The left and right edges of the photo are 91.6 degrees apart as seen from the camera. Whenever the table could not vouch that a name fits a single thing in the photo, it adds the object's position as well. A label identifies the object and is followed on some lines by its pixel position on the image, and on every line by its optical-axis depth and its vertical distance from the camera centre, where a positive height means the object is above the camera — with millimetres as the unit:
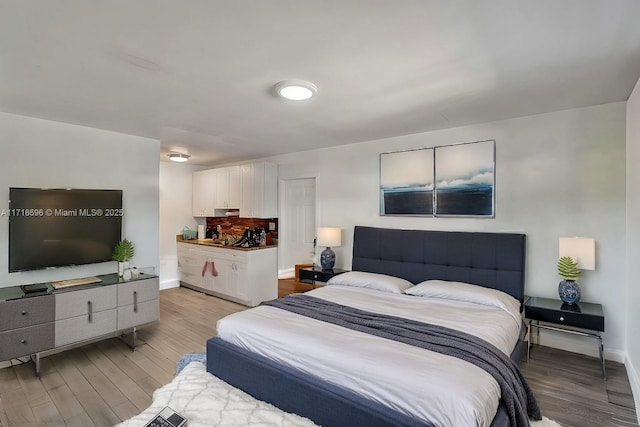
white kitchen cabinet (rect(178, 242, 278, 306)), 4785 -945
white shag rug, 1714 -1142
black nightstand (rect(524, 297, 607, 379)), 2592 -856
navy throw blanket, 1701 -798
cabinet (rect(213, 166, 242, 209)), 5504 +502
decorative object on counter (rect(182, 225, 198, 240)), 6047 -371
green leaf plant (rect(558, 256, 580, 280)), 2832 -470
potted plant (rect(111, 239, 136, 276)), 3541 -452
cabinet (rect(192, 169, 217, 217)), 5910 +438
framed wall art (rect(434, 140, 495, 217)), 3385 +422
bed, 1538 -807
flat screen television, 3004 -127
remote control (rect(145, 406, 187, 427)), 1635 -1093
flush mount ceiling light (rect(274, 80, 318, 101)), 2312 +966
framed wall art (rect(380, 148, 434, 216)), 3773 +425
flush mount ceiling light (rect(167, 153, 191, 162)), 5129 +979
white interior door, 5113 -120
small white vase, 3514 -596
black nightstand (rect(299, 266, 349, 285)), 4124 -788
